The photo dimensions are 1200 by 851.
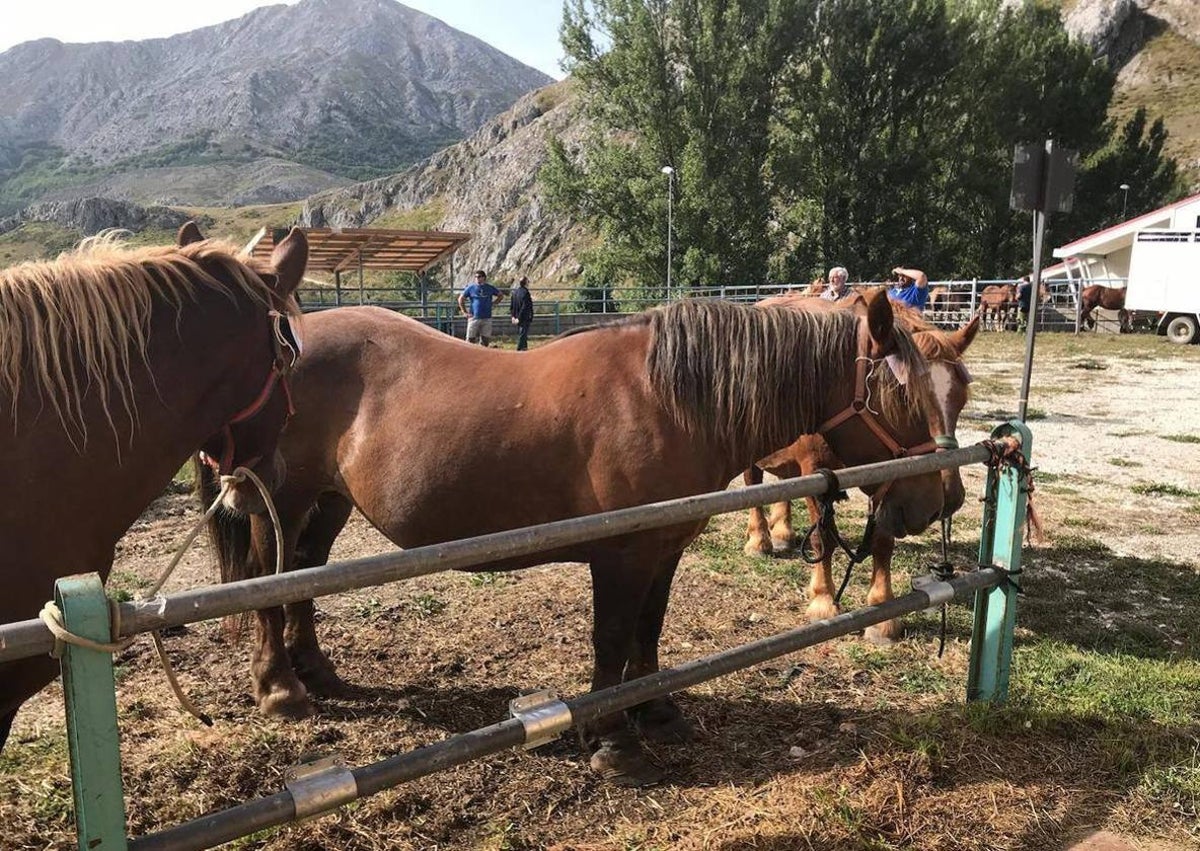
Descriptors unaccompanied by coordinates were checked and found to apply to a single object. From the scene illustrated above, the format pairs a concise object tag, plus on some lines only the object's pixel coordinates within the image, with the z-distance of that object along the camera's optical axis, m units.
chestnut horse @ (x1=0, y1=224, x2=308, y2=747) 1.82
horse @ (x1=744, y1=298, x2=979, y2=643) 3.41
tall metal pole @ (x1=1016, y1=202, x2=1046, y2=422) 5.55
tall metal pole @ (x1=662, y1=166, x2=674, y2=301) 28.20
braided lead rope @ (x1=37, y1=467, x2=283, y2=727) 1.25
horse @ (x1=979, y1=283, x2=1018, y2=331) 23.94
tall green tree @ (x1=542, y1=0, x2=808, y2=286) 29.47
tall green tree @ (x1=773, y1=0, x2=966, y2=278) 30.34
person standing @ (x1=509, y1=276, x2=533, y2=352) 16.44
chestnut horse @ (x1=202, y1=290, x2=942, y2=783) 2.90
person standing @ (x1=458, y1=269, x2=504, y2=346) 14.30
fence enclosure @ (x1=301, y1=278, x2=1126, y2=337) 20.17
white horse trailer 20.00
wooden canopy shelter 17.25
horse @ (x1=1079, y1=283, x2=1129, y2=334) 24.00
